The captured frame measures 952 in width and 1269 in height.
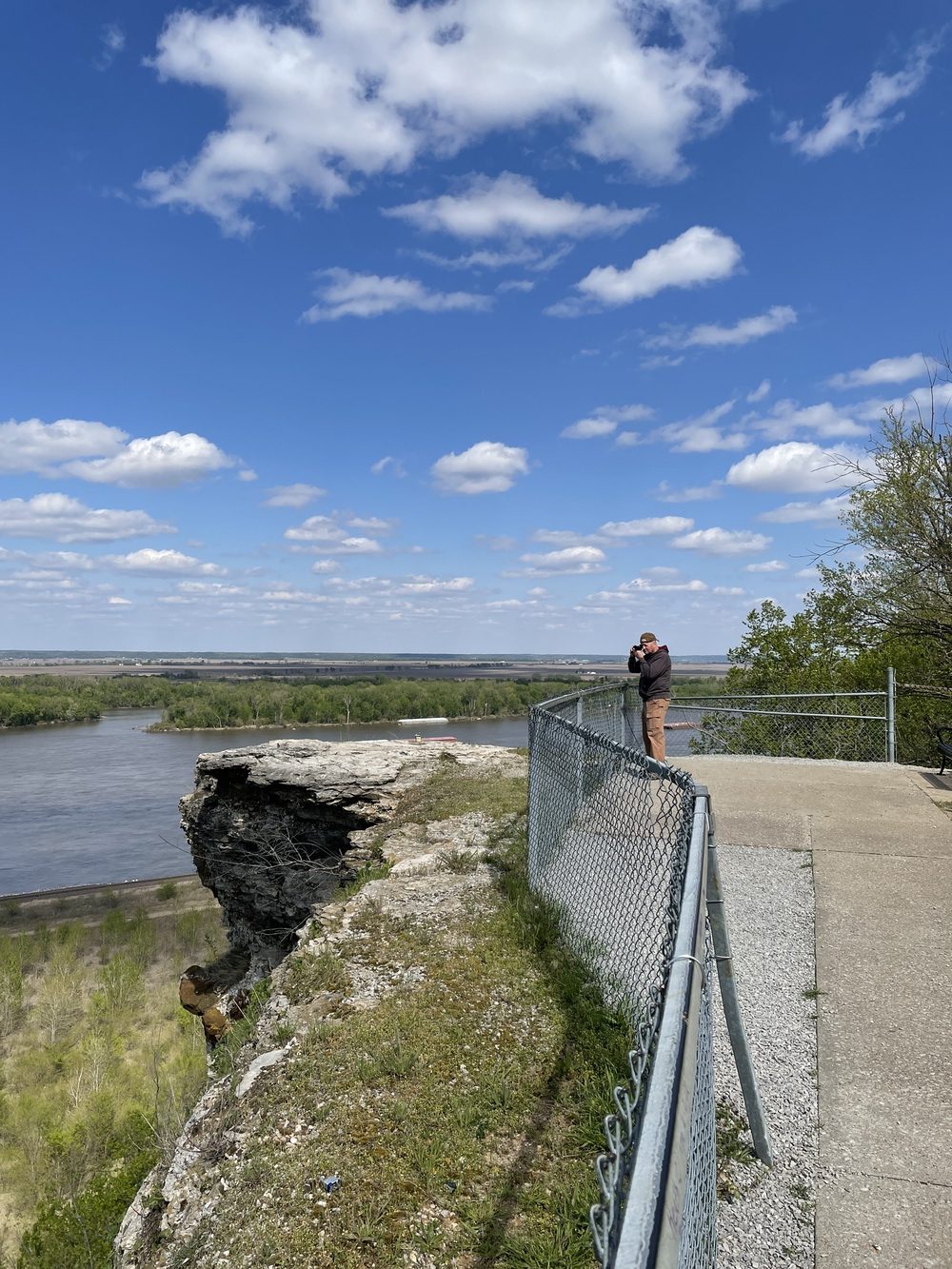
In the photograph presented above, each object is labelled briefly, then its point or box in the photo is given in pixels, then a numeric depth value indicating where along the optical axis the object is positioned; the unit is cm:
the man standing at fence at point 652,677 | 910
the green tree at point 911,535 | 1355
